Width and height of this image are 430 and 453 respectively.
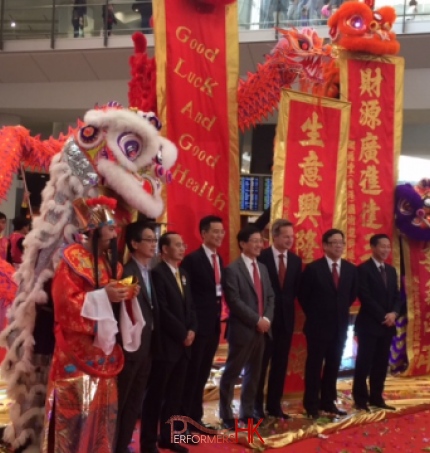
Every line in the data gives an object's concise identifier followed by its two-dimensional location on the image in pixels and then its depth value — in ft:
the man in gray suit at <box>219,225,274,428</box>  10.64
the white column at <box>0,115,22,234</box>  26.55
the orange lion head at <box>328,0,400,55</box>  14.10
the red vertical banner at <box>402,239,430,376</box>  15.25
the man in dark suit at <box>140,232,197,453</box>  9.09
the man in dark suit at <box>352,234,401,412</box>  12.23
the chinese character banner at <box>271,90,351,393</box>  13.05
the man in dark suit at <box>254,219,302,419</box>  11.71
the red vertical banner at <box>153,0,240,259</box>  11.89
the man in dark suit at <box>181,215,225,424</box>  10.23
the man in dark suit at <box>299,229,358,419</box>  11.73
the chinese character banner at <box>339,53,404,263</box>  14.19
